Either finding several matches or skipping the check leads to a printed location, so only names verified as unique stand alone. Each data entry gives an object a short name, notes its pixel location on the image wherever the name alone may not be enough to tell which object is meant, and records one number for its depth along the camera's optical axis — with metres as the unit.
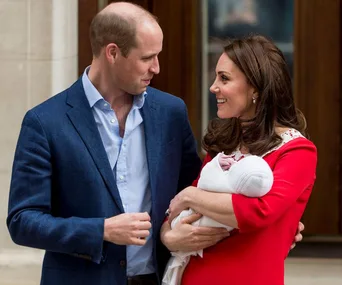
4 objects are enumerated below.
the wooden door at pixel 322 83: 13.06
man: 8.31
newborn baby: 7.88
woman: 8.02
